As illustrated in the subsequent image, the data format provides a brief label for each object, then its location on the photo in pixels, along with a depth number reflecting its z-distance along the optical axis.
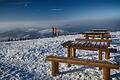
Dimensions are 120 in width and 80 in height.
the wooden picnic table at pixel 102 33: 8.21
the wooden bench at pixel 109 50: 4.34
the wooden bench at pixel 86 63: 3.25
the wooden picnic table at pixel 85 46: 4.08
